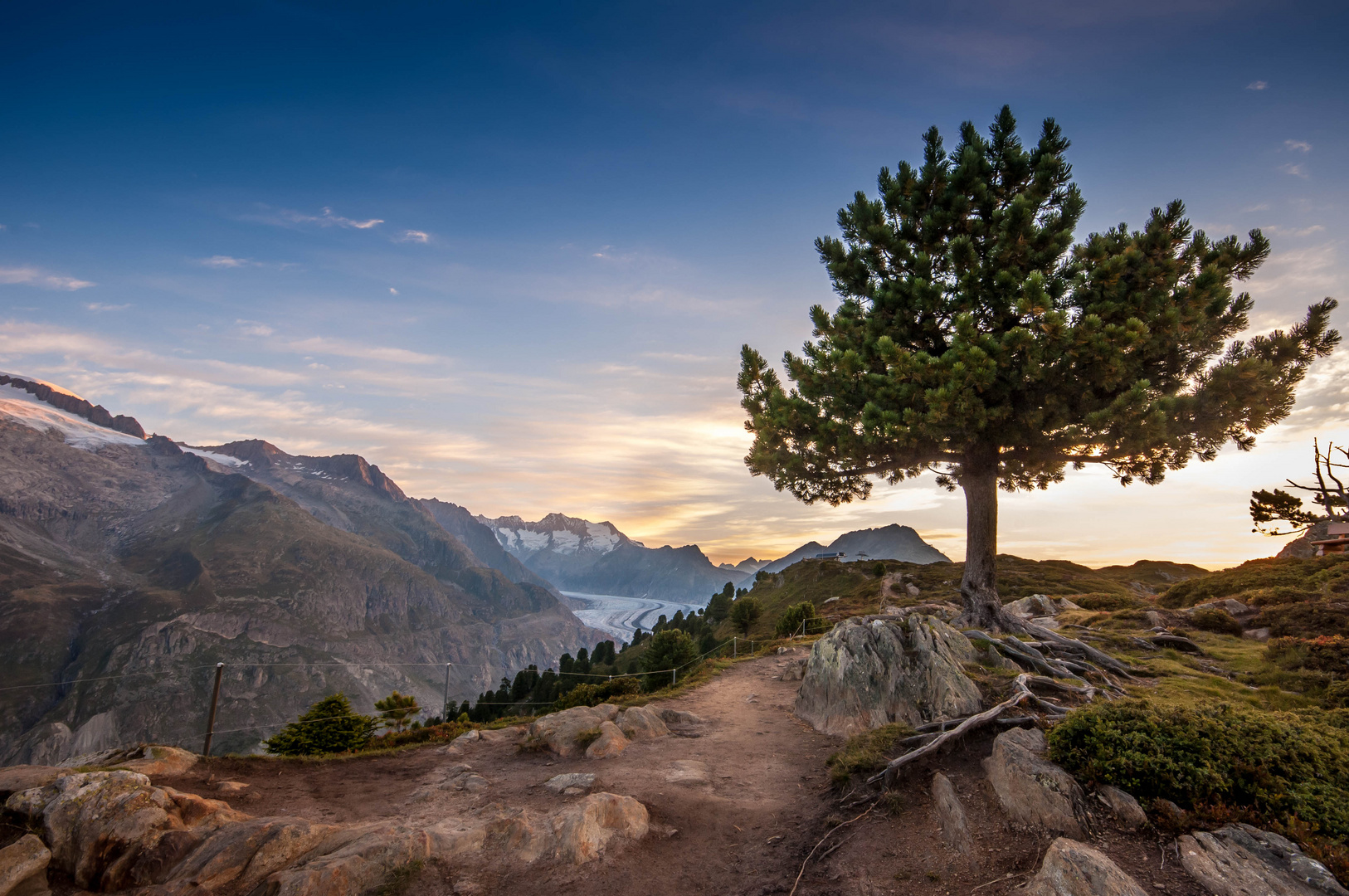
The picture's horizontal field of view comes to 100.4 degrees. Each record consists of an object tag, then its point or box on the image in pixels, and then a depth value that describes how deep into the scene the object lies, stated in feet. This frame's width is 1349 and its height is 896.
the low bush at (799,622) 125.49
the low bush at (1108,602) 111.45
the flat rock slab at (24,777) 28.50
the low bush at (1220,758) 22.44
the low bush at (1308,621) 68.49
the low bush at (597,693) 69.46
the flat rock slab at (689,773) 39.70
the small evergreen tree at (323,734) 47.57
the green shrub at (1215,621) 82.58
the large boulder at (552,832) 28.99
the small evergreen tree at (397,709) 52.70
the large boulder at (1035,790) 24.79
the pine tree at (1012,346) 59.88
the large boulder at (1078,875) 19.93
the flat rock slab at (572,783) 37.09
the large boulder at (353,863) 24.47
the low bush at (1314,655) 53.42
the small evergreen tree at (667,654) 103.19
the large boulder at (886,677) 46.16
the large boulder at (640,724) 50.62
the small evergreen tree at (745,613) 160.66
